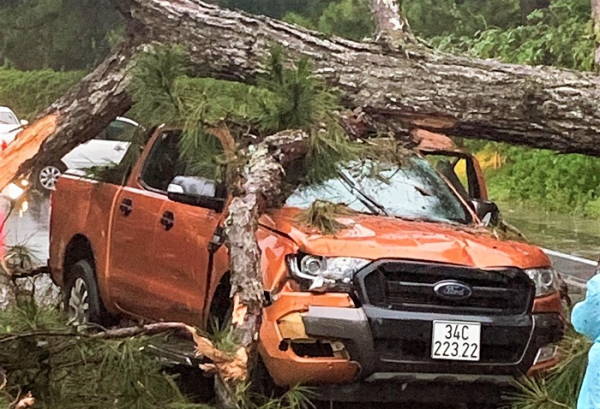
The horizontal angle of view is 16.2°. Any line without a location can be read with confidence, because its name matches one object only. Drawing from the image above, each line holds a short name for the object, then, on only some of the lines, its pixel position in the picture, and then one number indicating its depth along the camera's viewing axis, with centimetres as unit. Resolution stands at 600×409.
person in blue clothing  647
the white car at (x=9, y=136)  1185
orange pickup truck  930
